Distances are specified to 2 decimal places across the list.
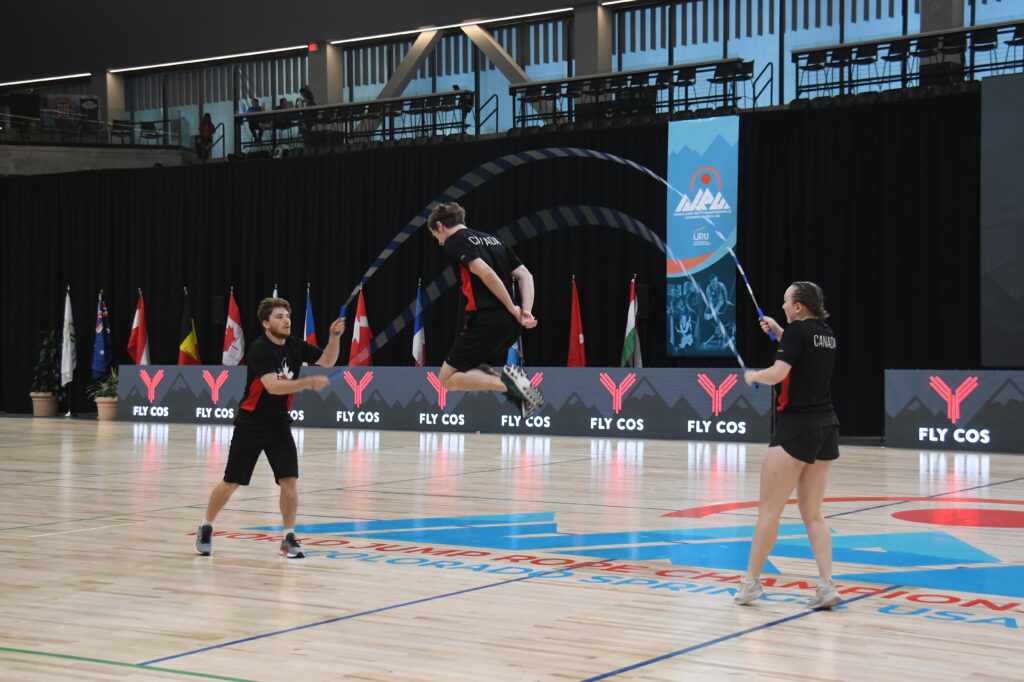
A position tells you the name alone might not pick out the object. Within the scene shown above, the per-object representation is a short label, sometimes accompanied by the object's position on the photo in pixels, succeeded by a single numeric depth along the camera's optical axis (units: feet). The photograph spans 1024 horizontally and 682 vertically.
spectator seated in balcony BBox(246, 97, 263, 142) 86.22
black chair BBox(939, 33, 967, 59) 63.36
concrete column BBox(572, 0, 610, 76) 81.51
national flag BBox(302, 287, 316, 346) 77.35
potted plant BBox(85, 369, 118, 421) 81.76
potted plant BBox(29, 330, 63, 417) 88.69
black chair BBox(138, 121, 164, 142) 92.99
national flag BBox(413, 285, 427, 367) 74.98
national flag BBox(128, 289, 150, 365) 84.74
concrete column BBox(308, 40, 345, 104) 91.25
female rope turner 20.12
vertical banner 68.33
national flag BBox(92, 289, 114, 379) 85.61
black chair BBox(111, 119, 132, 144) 93.61
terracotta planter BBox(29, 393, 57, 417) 88.53
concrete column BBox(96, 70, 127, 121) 100.58
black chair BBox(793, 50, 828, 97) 67.92
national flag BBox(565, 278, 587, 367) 72.28
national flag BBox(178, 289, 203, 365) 83.66
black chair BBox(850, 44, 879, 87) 65.87
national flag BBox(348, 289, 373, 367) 75.77
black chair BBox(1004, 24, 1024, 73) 61.36
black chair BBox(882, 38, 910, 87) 64.80
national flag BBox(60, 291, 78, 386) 87.04
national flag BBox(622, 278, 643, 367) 69.15
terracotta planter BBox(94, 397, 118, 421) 81.71
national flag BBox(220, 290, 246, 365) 80.18
